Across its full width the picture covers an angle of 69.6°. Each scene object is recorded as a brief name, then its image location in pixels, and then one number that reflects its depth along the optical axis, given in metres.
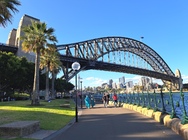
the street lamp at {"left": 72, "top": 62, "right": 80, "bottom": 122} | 9.14
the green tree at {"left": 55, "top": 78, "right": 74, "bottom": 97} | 47.96
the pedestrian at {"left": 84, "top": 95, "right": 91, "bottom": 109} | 15.01
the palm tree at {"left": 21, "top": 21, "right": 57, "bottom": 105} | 18.25
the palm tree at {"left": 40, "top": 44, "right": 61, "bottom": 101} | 28.42
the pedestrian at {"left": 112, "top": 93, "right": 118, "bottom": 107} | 15.58
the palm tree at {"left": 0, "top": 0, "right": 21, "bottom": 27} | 7.04
